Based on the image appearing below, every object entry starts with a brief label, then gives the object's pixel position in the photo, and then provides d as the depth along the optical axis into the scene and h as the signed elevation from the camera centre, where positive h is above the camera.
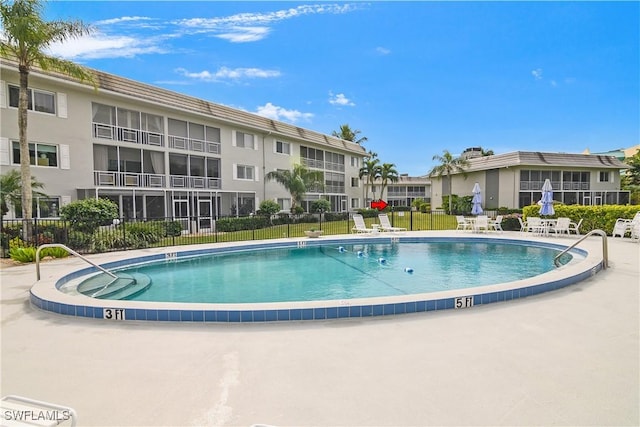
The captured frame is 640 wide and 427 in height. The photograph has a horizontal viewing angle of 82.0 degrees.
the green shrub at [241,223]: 21.36 -1.11
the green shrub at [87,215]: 13.58 -0.28
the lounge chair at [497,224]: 19.50 -1.14
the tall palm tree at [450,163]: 38.56 +4.18
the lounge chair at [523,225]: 18.92 -1.24
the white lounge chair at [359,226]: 18.84 -1.15
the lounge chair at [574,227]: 16.58 -1.21
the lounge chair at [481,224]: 18.67 -1.09
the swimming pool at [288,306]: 5.27 -1.51
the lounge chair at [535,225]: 17.31 -1.12
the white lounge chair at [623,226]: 14.57 -1.03
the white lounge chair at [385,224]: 19.16 -1.11
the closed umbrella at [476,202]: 21.65 +0.03
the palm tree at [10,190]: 13.15 +0.66
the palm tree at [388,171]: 45.88 +4.08
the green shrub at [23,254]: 10.86 -1.37
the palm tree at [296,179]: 27.09 +1.88
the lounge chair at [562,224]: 16.42 -1.01
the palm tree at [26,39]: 11.76 +5.56
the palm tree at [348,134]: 50.25 +9.59
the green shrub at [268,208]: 25.58 -0.20
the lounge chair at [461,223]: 20.48 -1.14
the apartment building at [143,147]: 16.98 +3.47
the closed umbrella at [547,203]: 17.85 -0.06
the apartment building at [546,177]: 33.94 +2.39
